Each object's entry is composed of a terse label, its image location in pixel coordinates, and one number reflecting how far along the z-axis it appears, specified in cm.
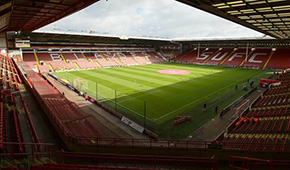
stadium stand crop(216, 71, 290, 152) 1052
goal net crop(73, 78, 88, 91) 3040
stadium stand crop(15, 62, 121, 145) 1239
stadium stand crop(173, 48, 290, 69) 5141
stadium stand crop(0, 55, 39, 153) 767
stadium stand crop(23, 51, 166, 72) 4928
